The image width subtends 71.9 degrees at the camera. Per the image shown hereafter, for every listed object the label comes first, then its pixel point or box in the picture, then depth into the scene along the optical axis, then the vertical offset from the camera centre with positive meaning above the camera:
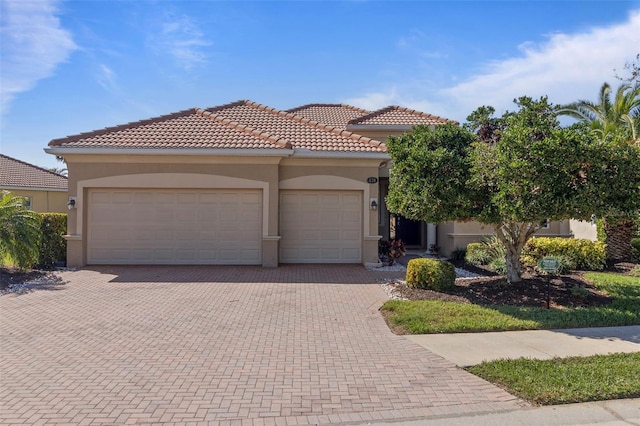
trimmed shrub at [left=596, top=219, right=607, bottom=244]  14.95 -0.63
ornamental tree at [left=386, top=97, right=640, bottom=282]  7.86 +0.80
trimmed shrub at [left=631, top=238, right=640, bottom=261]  15.25 -1.15
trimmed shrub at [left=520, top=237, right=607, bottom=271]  13.65 -1.18
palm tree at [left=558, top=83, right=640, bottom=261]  15.05 +3.74
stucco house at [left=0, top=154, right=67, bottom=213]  26.45 +1.58
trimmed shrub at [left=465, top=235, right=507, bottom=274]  13.08 -1.29
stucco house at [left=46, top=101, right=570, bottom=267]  13.26 +0.44
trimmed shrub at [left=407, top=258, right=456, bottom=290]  9.95 -1.39
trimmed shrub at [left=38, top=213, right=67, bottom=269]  13.31 -0.93
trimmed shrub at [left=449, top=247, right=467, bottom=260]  15.64 -1.44
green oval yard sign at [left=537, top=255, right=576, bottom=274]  12.72 -1.48
